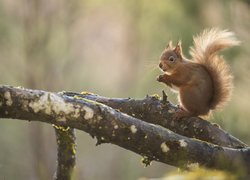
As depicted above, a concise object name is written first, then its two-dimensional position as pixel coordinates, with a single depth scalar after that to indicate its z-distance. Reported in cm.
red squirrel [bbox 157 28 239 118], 675
